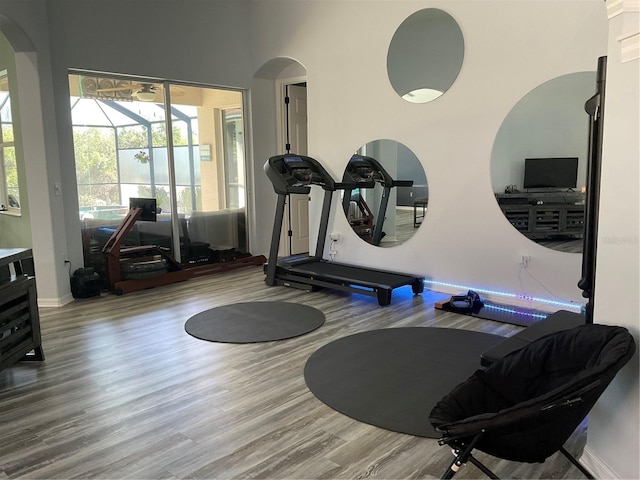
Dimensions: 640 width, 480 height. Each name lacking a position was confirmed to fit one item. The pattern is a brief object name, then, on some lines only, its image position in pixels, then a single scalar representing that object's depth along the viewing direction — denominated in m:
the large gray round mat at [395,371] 2.94
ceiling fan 5.75
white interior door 7.44
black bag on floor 5.47
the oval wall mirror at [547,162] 4.50
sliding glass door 5.84
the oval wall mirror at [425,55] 5.10
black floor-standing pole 2.51
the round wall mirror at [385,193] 5.65
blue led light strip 4.61
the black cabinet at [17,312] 3.33
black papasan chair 1.79
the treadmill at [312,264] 5.36
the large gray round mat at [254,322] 4.24
